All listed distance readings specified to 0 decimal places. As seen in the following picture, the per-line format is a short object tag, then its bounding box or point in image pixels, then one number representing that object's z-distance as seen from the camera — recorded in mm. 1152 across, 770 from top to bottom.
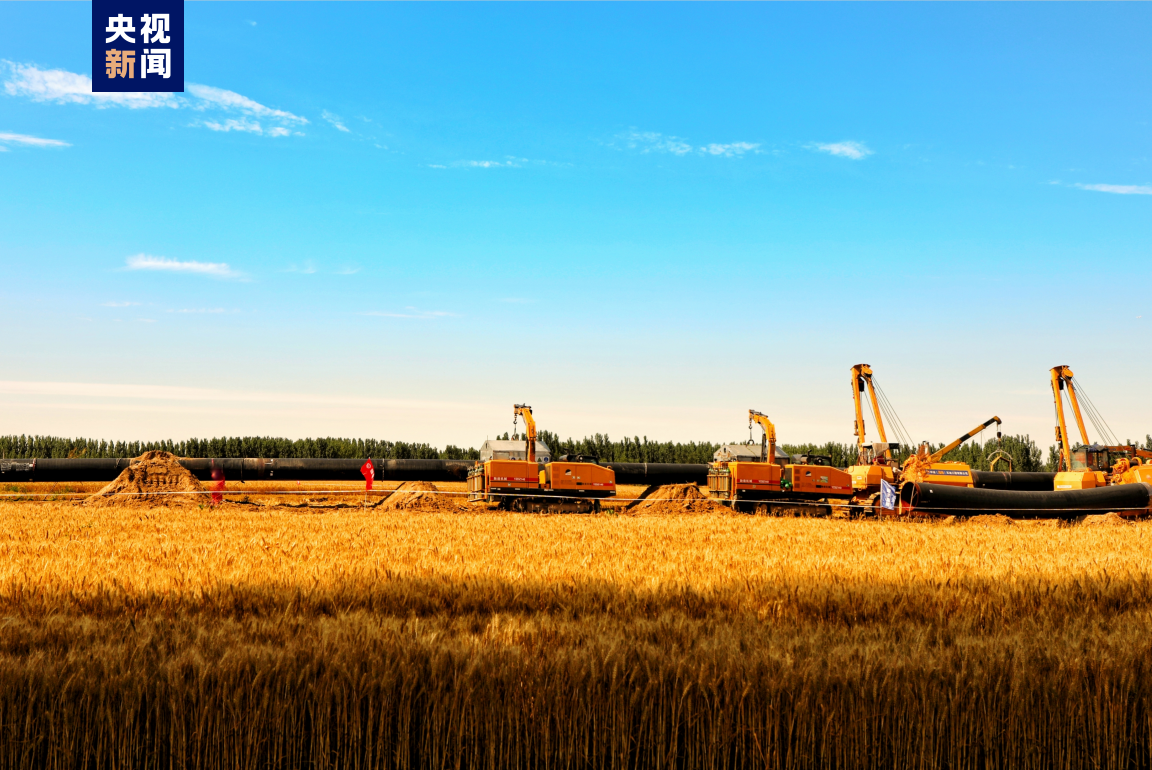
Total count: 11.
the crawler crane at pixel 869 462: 35350
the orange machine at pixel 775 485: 34875
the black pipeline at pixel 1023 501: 31984
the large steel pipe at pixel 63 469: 41562
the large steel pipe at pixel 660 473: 45906
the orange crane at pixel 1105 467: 36219
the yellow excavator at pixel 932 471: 34312
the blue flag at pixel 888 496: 30953
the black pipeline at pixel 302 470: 41906
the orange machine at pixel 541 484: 32844
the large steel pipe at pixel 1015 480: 43375
